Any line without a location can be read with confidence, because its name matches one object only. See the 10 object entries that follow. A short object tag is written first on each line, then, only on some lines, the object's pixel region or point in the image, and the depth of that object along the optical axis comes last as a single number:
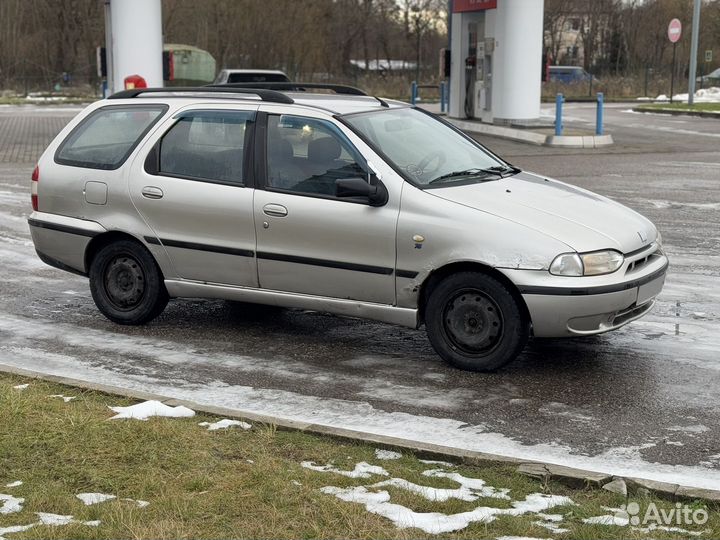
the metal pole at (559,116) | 22.66
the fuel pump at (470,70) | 27.77
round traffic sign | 35.90
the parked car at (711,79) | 52.53
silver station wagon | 6.47
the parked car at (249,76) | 22.16
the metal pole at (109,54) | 22.98
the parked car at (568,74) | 54.62
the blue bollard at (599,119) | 23.09
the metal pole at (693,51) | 33.72
